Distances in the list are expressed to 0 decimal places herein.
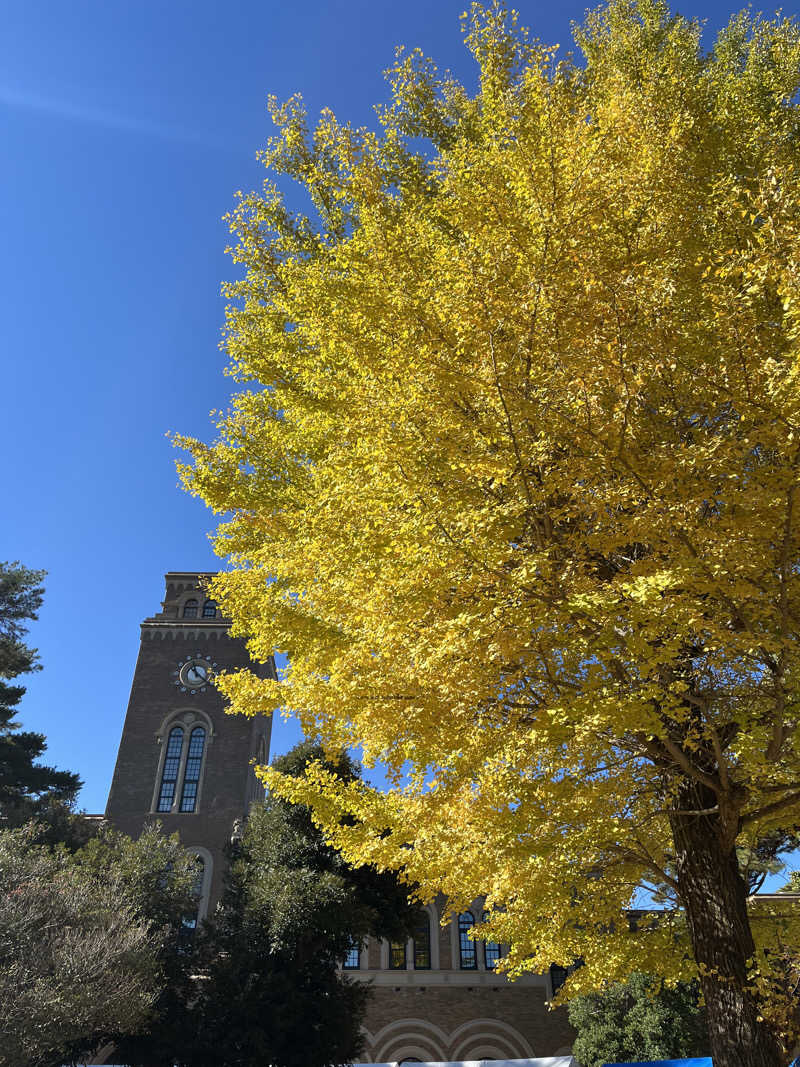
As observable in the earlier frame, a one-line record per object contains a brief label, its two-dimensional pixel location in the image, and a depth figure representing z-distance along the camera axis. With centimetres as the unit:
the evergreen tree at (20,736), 2543
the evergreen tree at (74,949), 1177
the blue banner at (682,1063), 1125
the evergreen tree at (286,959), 1468
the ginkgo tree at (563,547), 493
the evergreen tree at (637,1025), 1906
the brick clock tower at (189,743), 2891
